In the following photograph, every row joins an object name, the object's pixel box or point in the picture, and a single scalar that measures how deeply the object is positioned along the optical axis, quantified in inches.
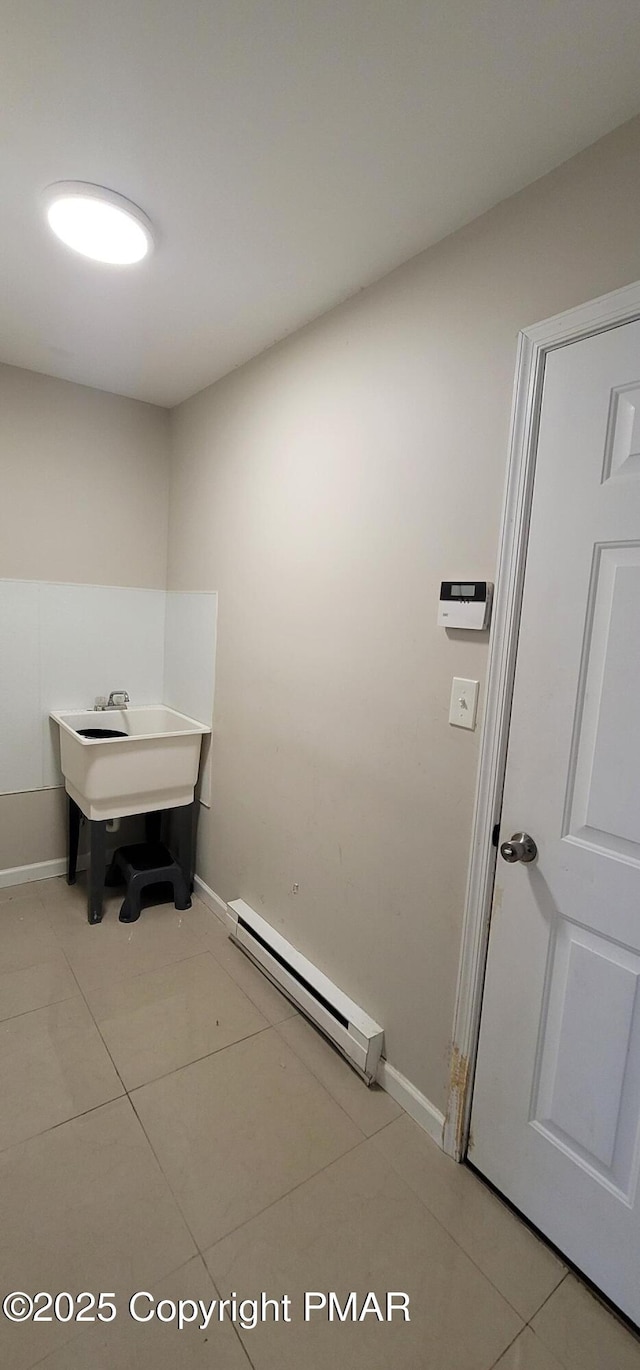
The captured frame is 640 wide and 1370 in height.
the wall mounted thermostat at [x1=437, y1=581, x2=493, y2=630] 52.6
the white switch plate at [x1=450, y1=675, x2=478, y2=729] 54.5
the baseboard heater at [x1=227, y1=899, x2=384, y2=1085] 66.1
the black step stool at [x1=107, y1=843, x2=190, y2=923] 97.4
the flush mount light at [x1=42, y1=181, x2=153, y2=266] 54.4
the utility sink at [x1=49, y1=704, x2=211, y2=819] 89.7
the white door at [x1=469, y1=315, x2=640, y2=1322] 43.4
